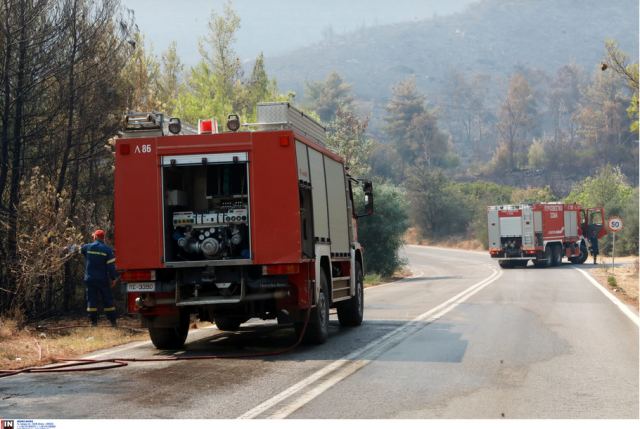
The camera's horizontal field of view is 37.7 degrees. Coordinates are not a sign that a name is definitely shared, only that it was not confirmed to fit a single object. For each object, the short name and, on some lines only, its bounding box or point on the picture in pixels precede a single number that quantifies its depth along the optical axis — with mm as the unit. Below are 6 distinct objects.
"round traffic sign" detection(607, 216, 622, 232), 35219
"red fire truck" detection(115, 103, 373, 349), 11695
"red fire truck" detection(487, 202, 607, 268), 43781
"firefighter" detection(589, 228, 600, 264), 48203
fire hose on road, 10352
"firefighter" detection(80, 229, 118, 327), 15312
